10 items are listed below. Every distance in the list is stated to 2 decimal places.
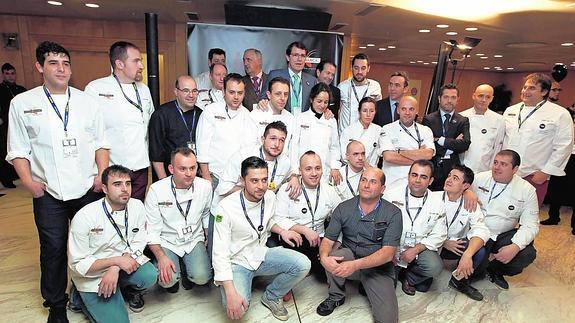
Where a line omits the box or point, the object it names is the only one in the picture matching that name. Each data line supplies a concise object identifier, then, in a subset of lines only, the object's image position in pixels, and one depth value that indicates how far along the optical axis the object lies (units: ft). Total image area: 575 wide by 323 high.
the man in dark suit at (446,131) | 11.10
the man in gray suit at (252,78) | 11.41
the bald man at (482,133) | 11.77
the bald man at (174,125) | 9.30
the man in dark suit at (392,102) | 11.66
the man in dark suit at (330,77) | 12.01
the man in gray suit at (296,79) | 11.05
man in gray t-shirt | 7.70
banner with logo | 13.52
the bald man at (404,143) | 10.37
